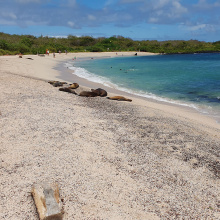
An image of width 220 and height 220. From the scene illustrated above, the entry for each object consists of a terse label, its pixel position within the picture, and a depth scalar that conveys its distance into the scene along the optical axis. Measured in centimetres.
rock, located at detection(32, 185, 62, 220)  351
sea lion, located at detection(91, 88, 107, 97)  1263
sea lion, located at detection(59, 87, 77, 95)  1277
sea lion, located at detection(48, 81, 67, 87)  1429
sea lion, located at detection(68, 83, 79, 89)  1421
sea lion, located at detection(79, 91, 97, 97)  1216
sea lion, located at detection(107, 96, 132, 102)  1217
